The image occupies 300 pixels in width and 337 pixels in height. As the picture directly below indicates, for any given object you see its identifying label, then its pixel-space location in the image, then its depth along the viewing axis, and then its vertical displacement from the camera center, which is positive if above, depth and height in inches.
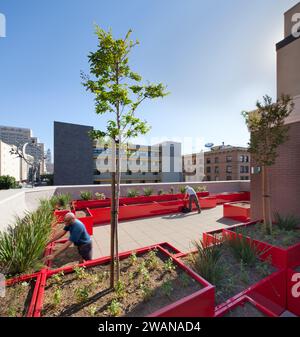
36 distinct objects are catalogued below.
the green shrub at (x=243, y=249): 148.3 -69.2
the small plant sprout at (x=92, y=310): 87.5 -70.6
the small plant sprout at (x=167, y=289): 102.7 -70.3
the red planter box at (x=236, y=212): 316.8 -79.0
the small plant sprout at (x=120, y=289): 102.2 -71.7
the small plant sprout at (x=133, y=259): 137.8 -70.1
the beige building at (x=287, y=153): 246.2 +24.9
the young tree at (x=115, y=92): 106.3 +49.4
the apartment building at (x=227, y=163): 2050.9 +82.9
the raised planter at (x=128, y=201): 353.7 -67.7
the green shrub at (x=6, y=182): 407.7 -28.1
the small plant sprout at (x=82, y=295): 95.8 -67.8
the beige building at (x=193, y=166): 1918.1 +47.0
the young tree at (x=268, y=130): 197.3 +45.6
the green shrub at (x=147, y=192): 441.7 -54.9
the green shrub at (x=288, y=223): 214.7 -65.5
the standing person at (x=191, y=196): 370.0 -54.9
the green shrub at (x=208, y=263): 120.3 -68.2
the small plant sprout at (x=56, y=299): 92.1 -67.2
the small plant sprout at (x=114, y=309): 88.5 -70.3
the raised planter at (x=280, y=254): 152.2 -74.5
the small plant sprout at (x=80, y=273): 117.6 -69.3
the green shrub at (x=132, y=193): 420.2 -56.5
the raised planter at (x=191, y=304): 84.3 -68.2
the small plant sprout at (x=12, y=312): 84.6 -69.0
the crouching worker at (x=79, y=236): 157.2 -59.9
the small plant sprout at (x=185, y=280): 109.8 -70.1
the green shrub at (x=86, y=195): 389.6 -55.8
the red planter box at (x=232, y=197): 463.6 -74.4
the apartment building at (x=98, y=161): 1005.8 +63.8
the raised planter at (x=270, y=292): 111.9 -82.1
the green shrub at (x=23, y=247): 117.8 -55.3
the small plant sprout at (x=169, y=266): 126.3 -69.3
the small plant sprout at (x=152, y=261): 132.5 -69.7
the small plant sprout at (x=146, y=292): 99.8 -70.7
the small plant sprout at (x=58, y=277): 110.8 -69.8
